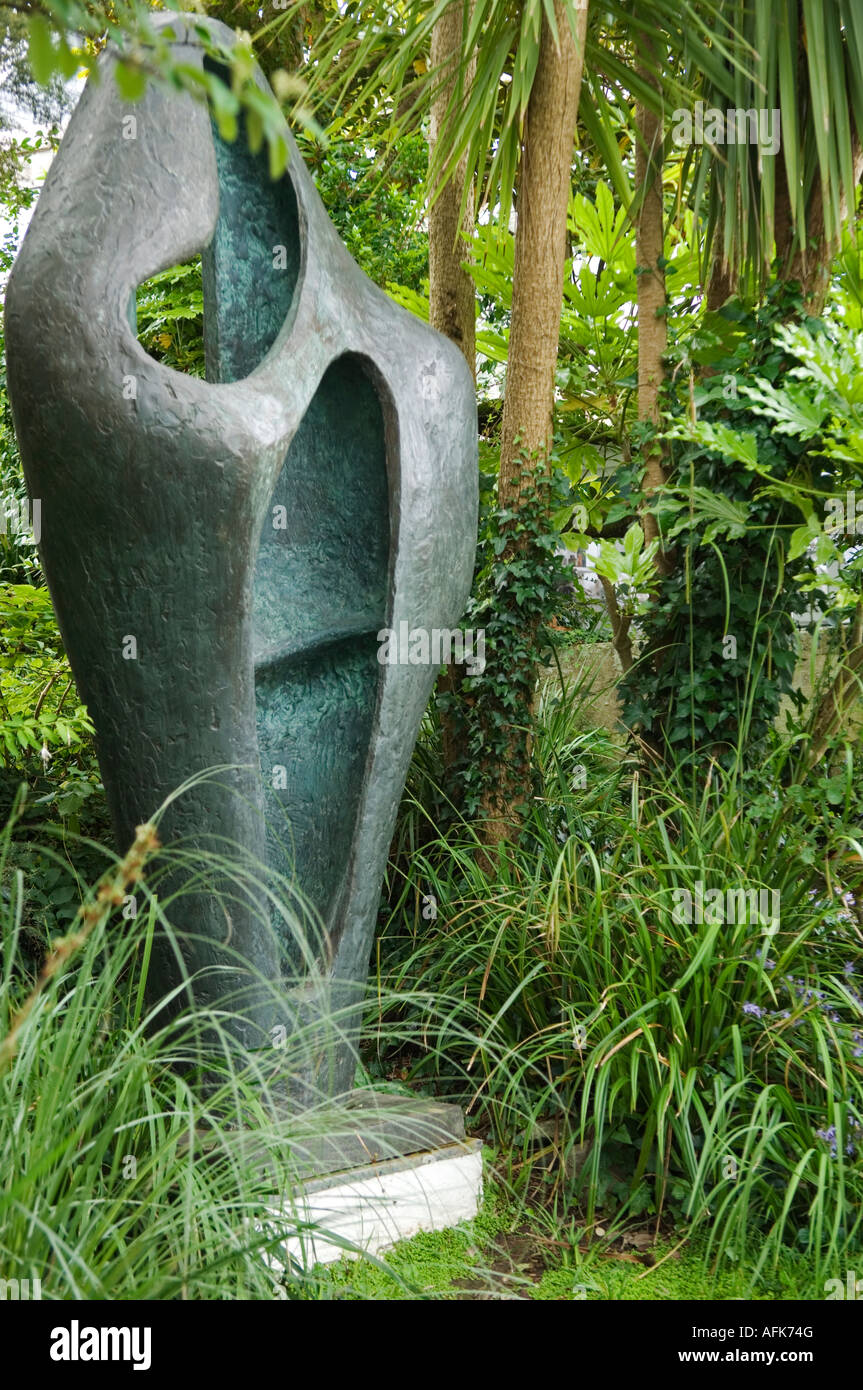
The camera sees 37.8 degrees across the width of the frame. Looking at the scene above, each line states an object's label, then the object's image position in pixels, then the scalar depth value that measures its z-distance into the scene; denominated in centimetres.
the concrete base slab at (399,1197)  272
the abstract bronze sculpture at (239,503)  255
